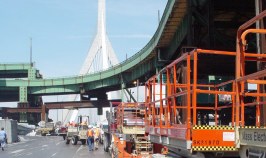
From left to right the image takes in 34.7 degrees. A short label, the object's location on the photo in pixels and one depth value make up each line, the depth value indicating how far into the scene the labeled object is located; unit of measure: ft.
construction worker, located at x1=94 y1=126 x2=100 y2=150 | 114.01
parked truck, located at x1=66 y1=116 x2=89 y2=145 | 139.59
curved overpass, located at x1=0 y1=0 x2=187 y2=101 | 95.25
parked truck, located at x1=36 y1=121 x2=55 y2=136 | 262.47
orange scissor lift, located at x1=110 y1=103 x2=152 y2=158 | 58.23
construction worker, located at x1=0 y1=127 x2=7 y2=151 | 114.28
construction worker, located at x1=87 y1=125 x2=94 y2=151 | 103.55
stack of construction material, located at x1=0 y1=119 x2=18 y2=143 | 166.09
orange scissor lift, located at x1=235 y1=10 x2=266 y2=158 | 16.30
